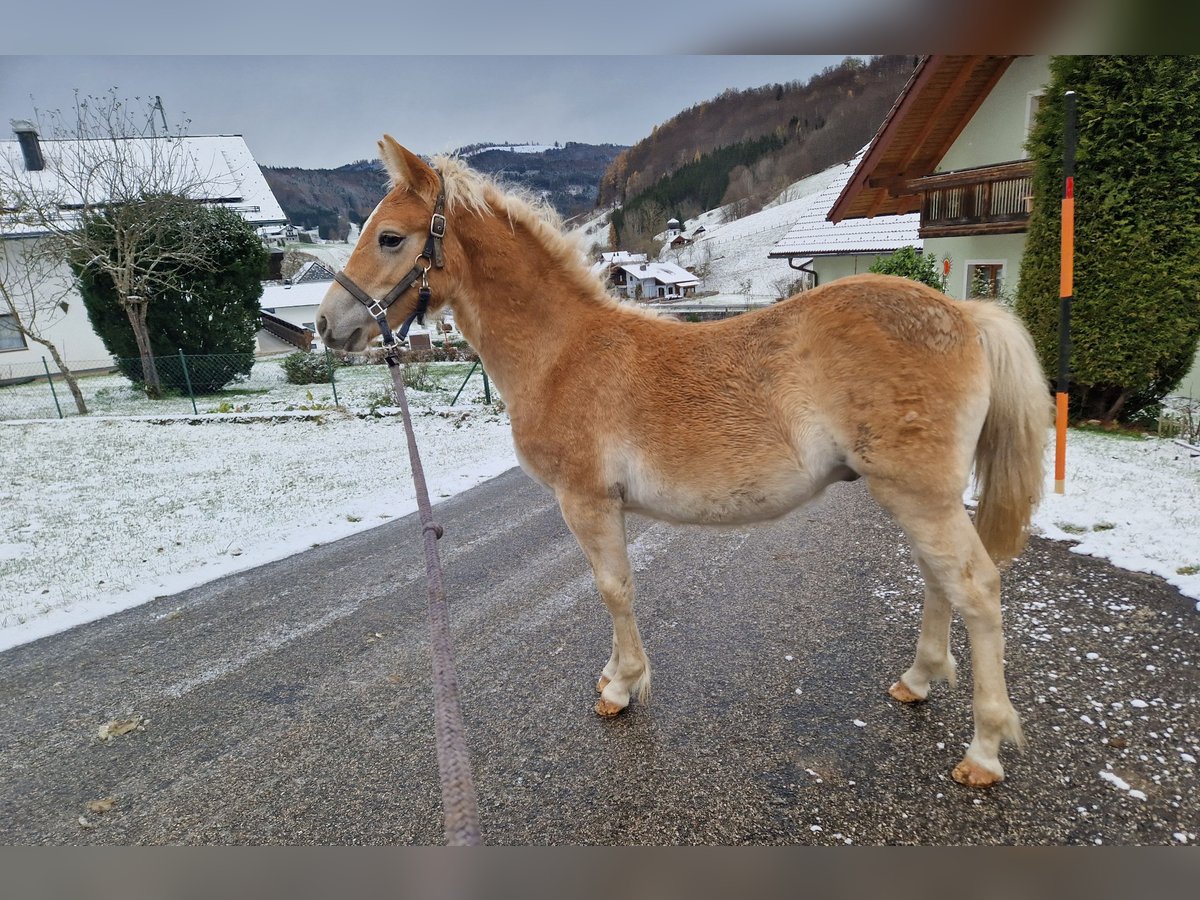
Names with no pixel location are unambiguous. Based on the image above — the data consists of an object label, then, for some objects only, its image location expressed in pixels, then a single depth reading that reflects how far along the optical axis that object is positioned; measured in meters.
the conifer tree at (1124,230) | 5.00
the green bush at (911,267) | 9.38
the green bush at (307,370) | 14.04
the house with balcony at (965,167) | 7.64
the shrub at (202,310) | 12.95
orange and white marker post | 2.37
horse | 1.90
